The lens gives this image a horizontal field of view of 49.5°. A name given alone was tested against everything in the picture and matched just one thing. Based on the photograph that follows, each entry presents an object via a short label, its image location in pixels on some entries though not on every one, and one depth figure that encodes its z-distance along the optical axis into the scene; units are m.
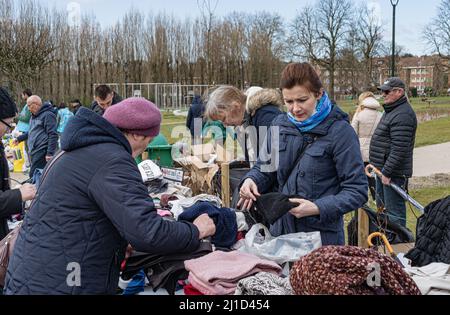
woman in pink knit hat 1.84
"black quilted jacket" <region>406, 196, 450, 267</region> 2.71
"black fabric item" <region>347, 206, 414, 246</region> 4.08
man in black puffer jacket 5.29
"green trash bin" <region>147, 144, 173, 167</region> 5.99
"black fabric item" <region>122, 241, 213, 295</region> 2.38
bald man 8.10
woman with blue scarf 2.47
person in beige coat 7.00
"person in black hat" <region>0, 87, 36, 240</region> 2.69
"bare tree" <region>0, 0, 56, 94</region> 26.06
